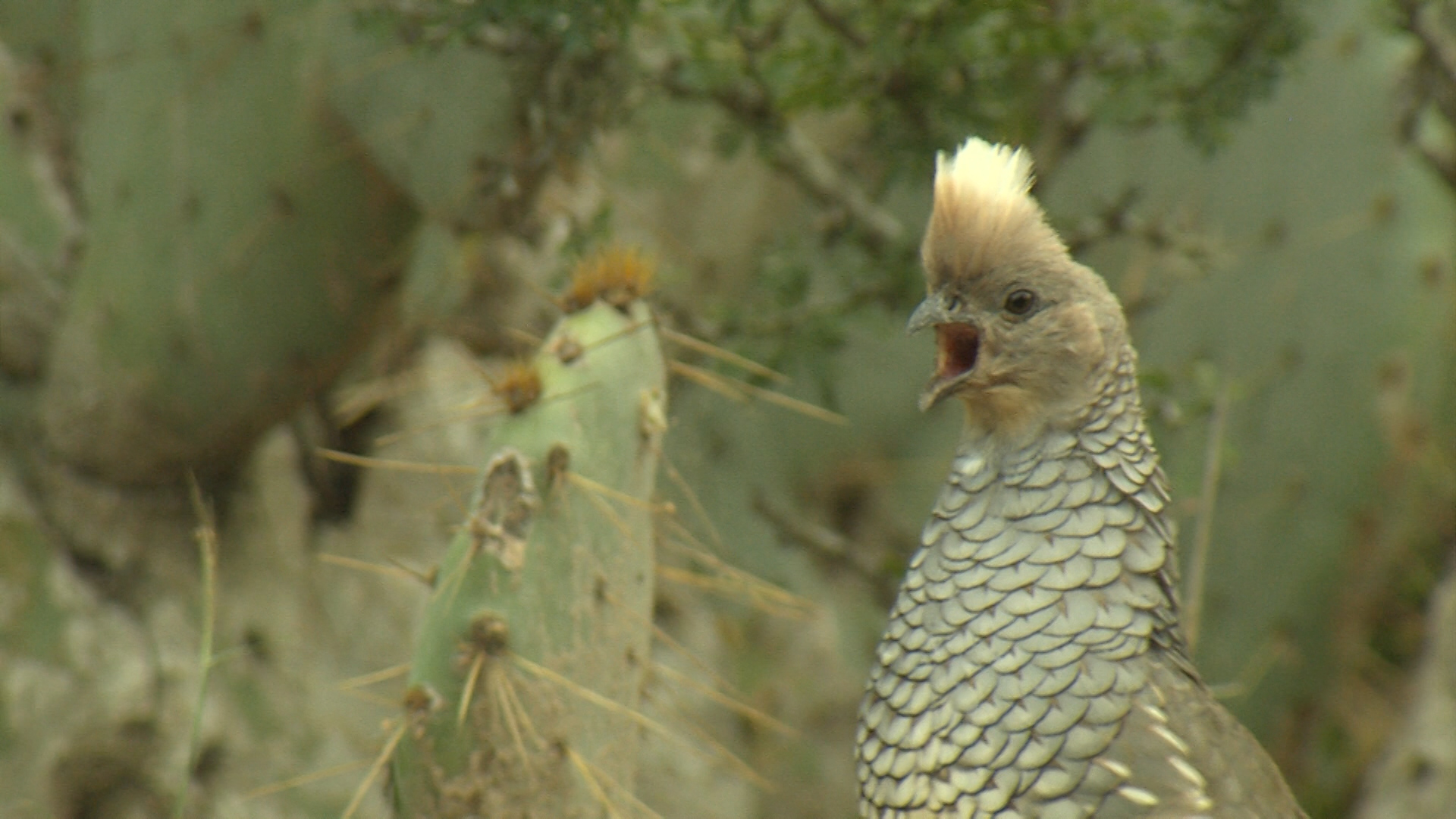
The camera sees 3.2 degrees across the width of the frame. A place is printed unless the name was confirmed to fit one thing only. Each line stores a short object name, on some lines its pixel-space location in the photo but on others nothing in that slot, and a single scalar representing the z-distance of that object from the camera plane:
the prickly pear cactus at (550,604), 4.91
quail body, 4.89
